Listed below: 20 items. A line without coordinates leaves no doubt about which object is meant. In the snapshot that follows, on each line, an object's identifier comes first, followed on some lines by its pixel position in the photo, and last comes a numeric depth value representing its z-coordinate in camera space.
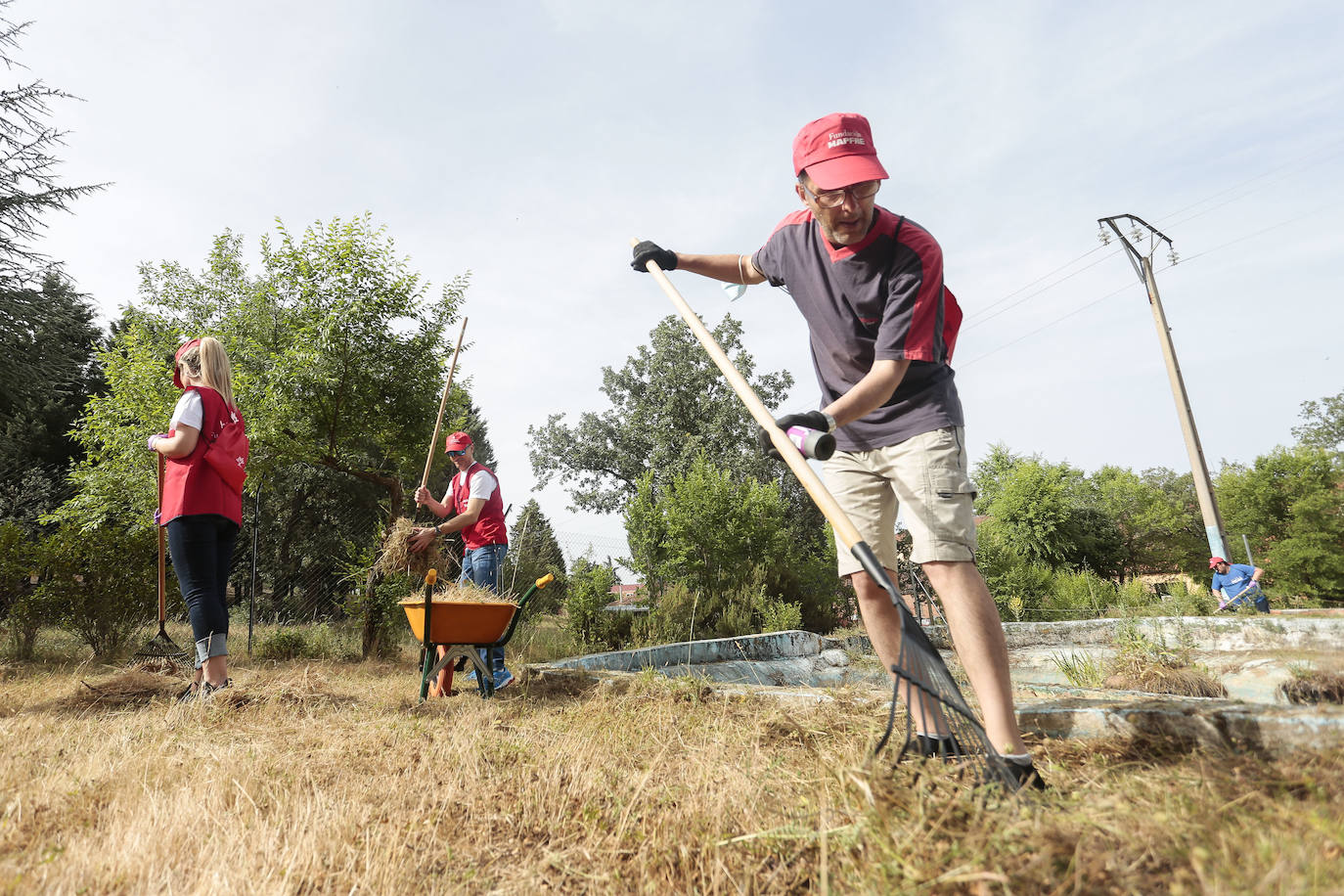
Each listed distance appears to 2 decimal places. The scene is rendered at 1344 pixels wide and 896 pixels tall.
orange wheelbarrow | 4.09
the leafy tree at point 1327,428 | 35.44
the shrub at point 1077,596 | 10.46
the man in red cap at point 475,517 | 4.84
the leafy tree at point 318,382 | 7.39
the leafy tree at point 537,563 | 9.11
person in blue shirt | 9.64
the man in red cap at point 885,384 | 1.99
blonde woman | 3.48
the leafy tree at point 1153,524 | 20.88
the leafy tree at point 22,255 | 9.39
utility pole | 12.20
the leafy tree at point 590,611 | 7.69
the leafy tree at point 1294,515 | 16.53
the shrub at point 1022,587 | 10.94
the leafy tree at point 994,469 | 23.83
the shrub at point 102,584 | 6.52
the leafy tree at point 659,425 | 25.34
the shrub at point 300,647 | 7.40
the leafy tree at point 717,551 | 8.88
